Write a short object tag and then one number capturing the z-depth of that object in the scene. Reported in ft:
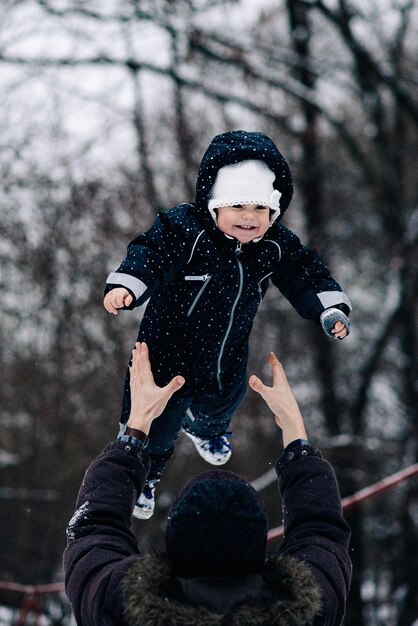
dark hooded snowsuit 14.38
